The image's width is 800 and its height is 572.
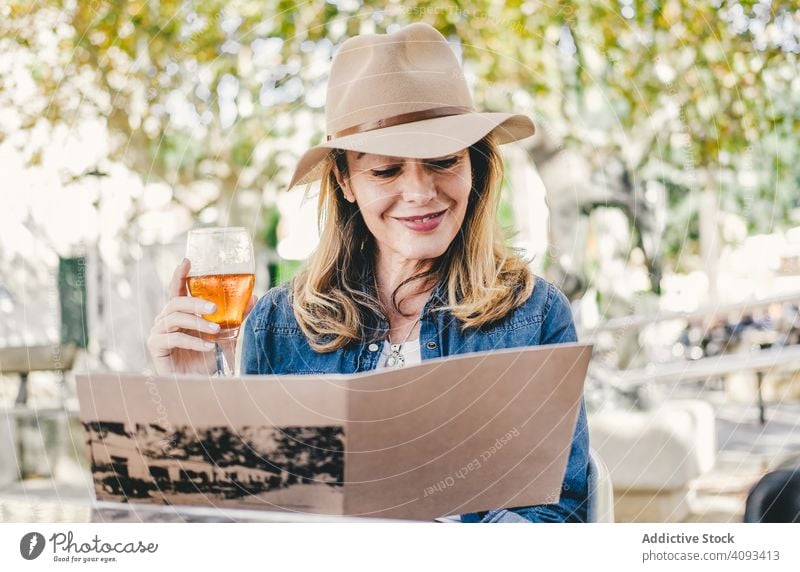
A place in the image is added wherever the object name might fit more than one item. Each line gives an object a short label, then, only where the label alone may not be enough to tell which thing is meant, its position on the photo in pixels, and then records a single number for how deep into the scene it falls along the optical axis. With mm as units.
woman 1063
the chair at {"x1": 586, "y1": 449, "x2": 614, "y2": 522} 987
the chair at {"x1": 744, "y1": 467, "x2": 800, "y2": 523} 940
